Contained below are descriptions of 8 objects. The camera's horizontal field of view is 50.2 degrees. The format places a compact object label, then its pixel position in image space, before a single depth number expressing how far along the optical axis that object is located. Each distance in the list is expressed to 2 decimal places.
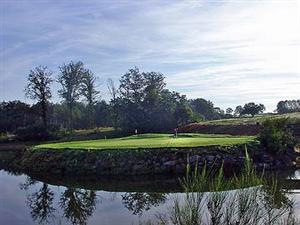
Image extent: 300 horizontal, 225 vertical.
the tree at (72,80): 50.97
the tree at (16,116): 49.65
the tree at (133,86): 49.86
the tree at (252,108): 53.41
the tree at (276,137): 21.73
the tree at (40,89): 43.70
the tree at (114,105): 50.51
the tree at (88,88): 51.30
